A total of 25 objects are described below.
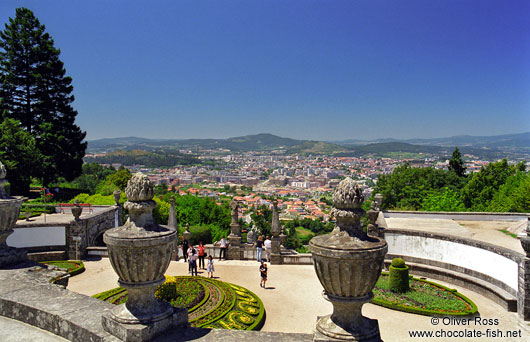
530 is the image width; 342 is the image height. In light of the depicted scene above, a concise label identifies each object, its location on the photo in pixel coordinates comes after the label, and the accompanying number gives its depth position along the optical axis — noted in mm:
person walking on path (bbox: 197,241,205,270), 14926
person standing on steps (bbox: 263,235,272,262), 15969
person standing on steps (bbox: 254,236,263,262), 15962
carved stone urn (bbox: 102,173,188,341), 3842
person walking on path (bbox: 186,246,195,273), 13719
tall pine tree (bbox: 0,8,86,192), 32281
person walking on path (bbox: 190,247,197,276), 13664
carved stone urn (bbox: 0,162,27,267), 6242
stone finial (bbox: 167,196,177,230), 17391
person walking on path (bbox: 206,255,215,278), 13617
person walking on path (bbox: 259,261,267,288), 12509
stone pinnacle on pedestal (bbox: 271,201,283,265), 15531
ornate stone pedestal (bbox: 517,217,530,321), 9320
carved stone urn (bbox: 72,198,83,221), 16058
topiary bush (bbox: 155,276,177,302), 10602
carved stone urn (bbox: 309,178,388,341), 3508
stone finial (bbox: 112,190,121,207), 19266
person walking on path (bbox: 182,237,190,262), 16208
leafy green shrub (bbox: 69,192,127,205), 28708
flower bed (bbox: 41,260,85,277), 14115
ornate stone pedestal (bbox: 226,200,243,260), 16469
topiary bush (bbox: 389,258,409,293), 12009
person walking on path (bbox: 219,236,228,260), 16281
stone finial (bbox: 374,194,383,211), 16562
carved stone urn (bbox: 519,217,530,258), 9127
